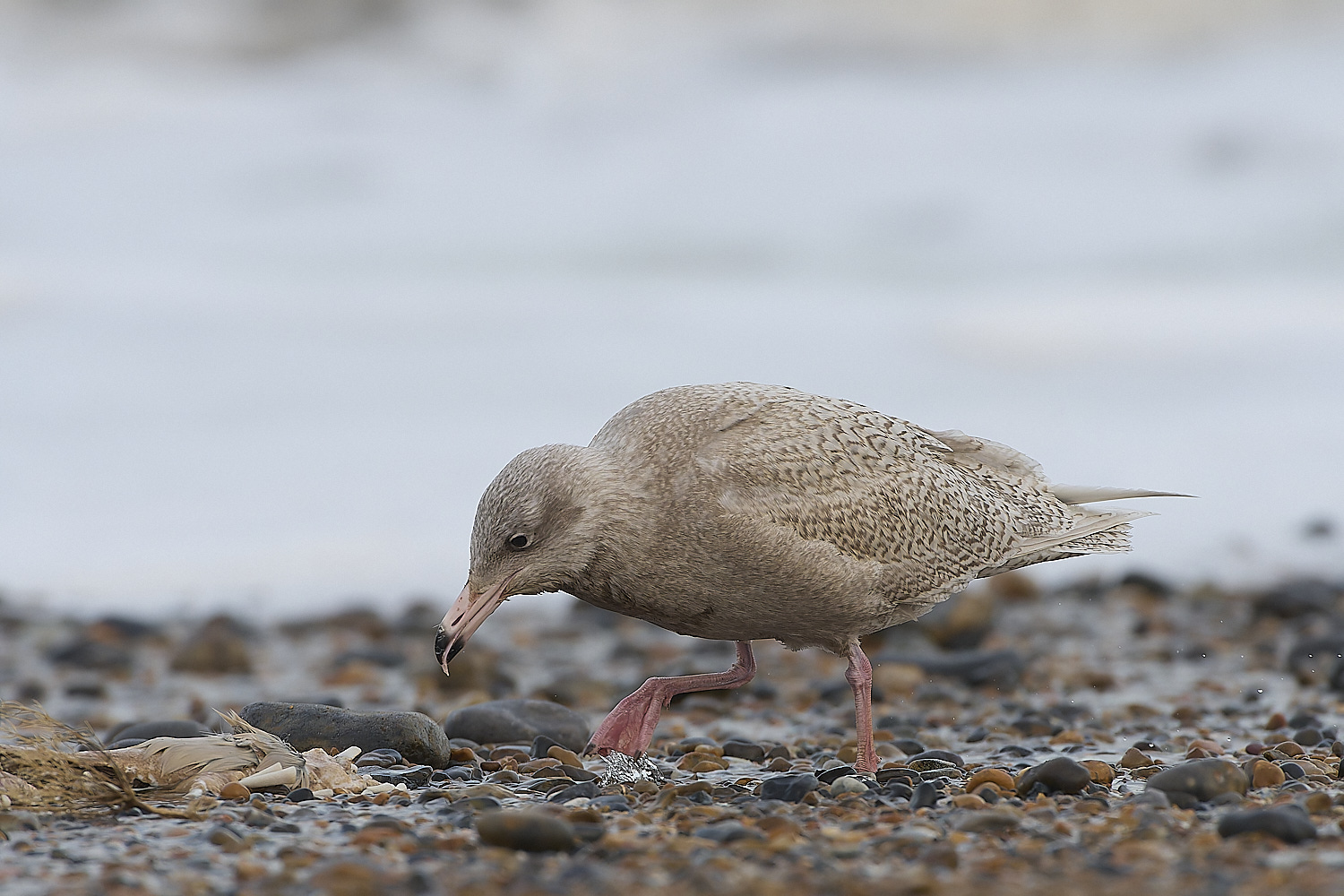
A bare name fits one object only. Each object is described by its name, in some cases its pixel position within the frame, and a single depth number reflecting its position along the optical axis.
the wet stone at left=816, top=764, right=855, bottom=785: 13.23
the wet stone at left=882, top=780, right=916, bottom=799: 12.29
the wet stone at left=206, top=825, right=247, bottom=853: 10.39
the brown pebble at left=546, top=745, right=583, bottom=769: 14.43
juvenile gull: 13.03
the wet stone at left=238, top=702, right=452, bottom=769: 14.17
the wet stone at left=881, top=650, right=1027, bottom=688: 20.03
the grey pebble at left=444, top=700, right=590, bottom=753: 15.77
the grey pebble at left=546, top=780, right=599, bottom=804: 12.18
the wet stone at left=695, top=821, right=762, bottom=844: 10.36
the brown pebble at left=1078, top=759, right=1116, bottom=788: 12.66
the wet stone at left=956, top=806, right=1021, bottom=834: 10.65
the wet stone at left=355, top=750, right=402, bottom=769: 13.87
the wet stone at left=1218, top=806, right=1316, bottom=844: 9.95
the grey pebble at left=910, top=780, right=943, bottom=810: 11.74
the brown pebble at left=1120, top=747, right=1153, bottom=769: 13.64
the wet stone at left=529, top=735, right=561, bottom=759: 15.02
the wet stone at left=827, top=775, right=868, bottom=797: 12.20
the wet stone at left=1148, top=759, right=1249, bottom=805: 11.54
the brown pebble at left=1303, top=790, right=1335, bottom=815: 10.94
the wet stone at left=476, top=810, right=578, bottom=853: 10.00
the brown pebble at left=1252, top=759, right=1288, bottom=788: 12.23
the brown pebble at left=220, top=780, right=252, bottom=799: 12.34
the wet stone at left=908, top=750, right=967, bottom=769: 14.09
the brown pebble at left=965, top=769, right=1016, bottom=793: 12.45
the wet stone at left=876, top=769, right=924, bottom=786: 12.97
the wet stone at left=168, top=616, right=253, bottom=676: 22.55
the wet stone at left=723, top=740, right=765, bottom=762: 14.95
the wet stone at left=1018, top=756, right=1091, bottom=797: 12.11
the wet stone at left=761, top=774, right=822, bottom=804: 12.16
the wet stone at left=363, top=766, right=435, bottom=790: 13.20
